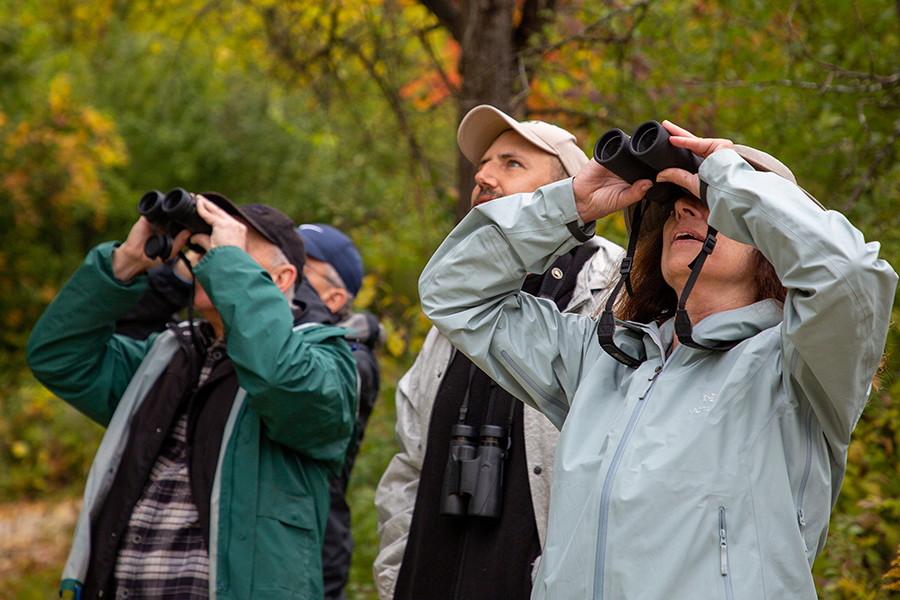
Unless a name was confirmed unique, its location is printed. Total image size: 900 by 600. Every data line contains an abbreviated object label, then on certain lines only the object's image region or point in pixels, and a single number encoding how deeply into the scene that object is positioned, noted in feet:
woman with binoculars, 11.09
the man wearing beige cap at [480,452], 12.37
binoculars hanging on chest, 12.40
